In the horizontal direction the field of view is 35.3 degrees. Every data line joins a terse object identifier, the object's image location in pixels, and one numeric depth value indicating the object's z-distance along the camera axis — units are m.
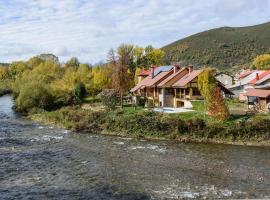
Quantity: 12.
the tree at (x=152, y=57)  115.38
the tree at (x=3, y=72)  164.38
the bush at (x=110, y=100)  59.75
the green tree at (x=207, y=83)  48.00
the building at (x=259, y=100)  50.78
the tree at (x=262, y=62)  125.31
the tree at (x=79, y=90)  77.50
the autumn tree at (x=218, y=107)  47.25
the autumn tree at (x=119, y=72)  66.94
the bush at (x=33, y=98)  71.06
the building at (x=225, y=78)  82.25
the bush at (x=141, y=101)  65.66
